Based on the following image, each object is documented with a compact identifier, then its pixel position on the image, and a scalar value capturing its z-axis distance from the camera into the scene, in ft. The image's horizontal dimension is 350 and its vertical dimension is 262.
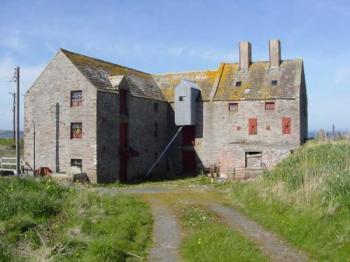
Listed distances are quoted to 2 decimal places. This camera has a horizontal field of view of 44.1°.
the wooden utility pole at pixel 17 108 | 90.25
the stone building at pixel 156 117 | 102.12
